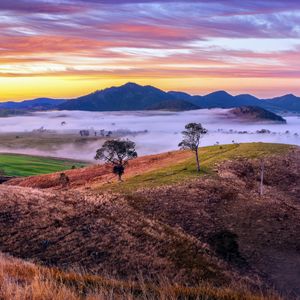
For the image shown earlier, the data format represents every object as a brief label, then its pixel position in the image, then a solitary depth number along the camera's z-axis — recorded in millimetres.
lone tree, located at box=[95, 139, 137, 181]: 76000
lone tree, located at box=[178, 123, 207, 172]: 74312
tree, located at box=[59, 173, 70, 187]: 94875
